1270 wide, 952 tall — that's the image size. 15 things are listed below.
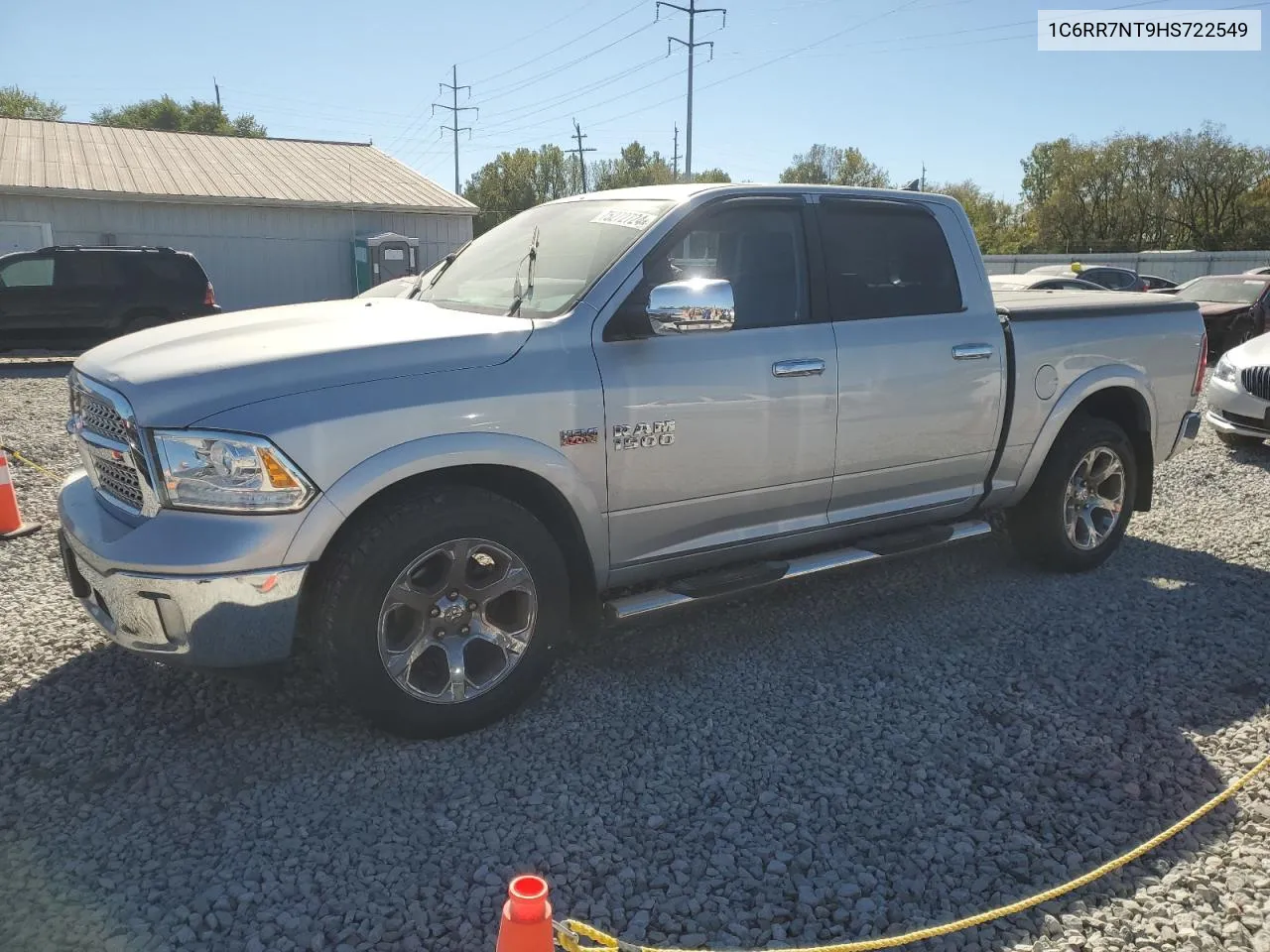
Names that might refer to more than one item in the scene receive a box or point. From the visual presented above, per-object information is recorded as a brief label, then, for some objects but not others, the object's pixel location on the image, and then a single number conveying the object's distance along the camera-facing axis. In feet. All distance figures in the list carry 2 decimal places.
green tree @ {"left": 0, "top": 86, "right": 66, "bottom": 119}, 208.95
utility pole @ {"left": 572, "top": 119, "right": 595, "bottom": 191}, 230.89
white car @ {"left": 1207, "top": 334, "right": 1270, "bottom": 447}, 26.94
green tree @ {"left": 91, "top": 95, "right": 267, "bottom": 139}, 220.64
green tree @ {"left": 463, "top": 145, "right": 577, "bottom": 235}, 213.46
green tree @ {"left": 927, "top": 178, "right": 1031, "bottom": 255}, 192.75
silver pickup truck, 9.71
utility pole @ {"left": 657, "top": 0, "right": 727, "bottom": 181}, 129.08
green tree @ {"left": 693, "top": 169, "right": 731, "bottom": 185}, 225.50
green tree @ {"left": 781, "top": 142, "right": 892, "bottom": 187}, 221.25
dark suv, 47.85
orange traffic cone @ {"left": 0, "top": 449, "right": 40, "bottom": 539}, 17.93
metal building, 64.28
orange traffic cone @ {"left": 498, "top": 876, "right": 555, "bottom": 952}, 5.91
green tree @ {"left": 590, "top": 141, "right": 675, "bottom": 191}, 246.27
